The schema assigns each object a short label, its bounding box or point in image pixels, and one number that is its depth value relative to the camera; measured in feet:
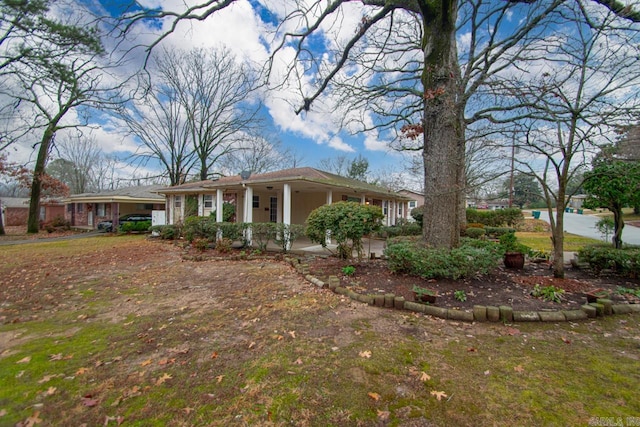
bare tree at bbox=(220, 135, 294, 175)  87.15
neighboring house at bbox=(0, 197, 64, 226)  85.31
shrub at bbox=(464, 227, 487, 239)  41.01
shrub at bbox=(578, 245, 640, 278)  18.62
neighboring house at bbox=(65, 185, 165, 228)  65.92
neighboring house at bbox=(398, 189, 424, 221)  99.76
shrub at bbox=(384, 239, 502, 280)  16.84
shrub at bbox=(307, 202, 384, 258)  20.71
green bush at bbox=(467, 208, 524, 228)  62.90
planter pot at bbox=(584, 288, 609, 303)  13.83
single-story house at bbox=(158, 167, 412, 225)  33.91
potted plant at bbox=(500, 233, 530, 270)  21.57
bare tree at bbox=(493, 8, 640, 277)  15.52
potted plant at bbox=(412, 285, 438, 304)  13.82
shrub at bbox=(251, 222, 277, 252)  31.60
